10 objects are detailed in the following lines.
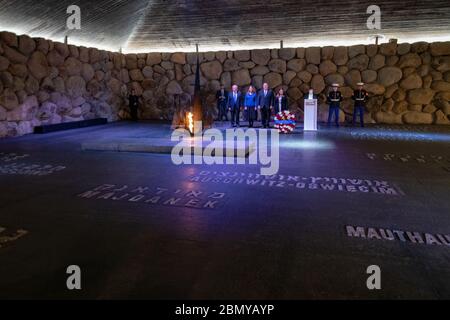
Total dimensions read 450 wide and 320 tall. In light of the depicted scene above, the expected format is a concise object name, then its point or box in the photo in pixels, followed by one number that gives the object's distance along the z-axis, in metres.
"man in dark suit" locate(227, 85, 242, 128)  14.40
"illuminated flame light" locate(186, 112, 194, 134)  10.03
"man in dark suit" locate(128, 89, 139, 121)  17.39
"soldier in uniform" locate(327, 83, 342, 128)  14.37
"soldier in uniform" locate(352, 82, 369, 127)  14.28
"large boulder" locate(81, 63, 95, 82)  14.53
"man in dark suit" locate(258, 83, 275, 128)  13.74
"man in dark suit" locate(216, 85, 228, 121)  15.89
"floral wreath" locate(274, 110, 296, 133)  11.85
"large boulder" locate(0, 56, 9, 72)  10.89
